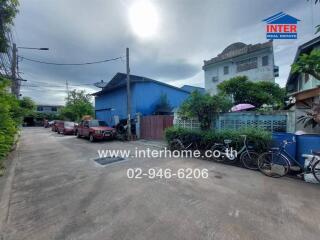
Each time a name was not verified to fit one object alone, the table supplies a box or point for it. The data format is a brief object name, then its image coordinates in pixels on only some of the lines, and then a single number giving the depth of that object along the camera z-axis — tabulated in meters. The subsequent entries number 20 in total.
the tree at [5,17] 6.79
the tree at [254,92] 12.23
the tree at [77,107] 30.14
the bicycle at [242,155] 5.85
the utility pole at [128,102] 12.90
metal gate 12.57
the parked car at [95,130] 12.58
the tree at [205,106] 7.64
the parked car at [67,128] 18.74
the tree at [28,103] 13.67
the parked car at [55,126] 21.84
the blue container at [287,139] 5.44
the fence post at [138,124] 14.10
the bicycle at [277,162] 5.05
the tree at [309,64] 4.85
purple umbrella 9.36
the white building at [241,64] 17.86
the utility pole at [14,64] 12.12
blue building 15.12
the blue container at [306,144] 5.08
